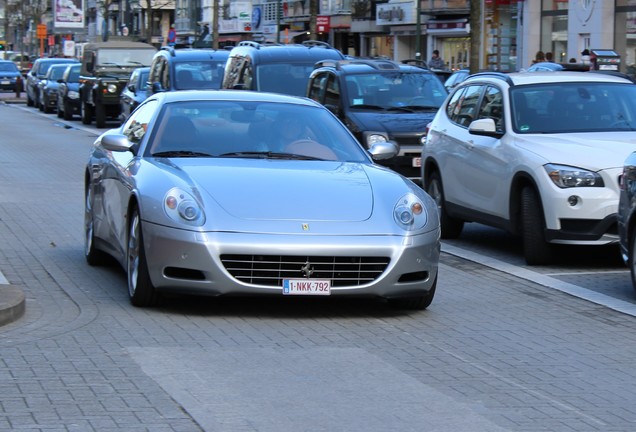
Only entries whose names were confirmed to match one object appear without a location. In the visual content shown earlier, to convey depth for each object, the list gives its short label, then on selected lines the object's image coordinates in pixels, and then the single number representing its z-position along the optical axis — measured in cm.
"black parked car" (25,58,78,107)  5081
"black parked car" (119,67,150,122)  2895
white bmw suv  1180
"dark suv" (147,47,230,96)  2530
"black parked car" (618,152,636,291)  1043
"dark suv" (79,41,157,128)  3678
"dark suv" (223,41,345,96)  2250
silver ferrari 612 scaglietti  878
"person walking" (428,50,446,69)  4641
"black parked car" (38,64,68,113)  4678
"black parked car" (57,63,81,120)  4172
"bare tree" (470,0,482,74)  3070
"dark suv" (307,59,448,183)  1820
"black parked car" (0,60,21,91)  6800
